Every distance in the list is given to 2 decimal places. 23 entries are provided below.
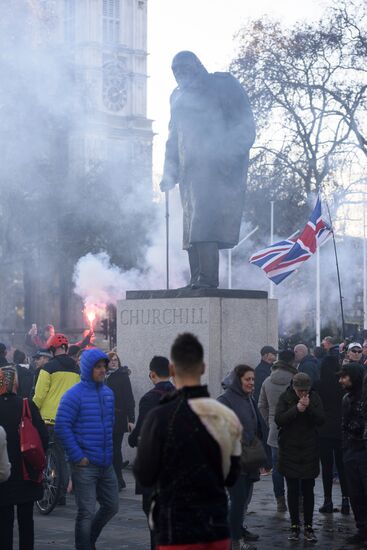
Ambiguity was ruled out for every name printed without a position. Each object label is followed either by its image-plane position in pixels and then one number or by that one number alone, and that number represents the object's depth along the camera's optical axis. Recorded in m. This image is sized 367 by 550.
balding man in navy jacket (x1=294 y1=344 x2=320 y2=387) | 14.45
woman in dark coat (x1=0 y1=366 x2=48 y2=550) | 8.10
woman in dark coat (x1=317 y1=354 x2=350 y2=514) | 11.88
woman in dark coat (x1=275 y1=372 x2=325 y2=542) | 10.16
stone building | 40.91
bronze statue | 13.27
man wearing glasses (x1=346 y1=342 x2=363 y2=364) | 13.41
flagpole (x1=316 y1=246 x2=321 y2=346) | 30.90
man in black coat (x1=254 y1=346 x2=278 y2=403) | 13.23
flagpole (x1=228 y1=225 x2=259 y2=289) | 34.72
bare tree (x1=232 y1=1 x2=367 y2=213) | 34.47
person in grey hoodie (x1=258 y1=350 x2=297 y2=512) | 11.68
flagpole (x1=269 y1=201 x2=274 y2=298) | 35.12
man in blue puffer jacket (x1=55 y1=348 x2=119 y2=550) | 8.56
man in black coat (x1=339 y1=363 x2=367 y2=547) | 9.98
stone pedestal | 12.95
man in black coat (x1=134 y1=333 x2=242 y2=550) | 5.27
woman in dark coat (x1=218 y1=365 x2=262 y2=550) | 9.21
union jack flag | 18.97
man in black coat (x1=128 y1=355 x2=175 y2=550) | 8.62
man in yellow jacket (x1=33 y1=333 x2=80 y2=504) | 12.02
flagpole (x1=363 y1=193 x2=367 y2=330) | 33.09
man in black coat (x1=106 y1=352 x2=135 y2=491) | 13.05
